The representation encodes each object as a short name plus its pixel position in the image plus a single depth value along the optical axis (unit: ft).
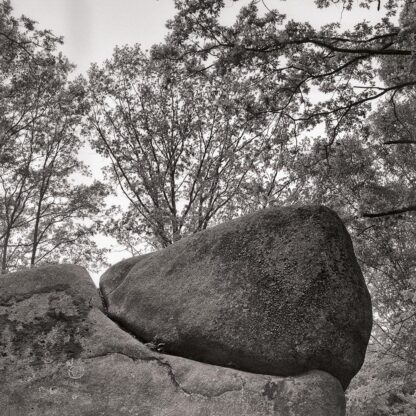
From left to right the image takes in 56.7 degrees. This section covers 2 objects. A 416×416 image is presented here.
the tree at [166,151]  48.08
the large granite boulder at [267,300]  13.71
